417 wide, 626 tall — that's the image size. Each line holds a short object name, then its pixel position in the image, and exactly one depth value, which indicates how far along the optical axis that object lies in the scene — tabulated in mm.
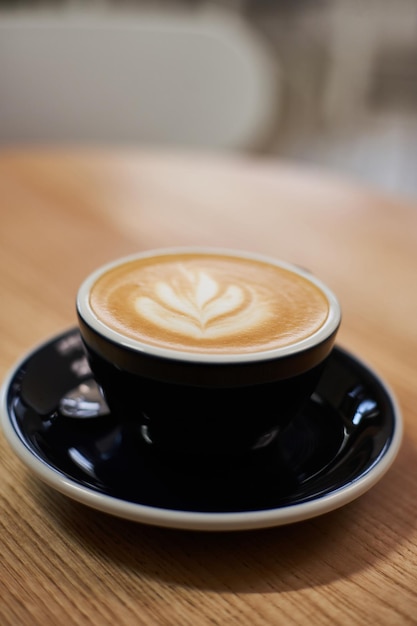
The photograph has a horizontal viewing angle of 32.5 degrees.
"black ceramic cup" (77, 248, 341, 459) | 334
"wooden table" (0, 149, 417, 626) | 303
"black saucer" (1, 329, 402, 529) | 322
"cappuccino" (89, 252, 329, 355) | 354
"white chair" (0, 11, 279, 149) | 1383
